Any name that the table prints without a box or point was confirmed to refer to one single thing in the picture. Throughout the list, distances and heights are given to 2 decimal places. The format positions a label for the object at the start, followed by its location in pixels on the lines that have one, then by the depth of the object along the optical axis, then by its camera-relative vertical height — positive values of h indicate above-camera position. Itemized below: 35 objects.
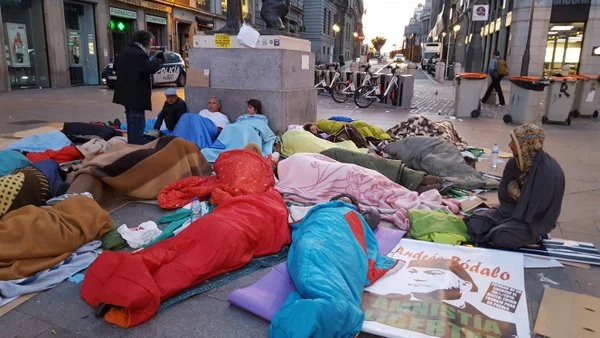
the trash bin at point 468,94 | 11.14 -0.58
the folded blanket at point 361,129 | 7.07 -0.95
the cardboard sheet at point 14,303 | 2.57 -1.41
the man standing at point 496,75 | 13.04 -0.11
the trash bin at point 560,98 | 10.18 -0.57
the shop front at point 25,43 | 16.05 +0.56
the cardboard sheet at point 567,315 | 2.42 -1.35
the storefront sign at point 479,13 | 19.05 +2.41
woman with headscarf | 3.12 -0.87
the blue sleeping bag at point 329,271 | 2.09 -1.11
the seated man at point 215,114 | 6.95 -0.77
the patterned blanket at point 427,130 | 7.11 -0.96
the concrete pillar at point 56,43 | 17.17 +0.63
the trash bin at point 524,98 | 9.73 -0.58
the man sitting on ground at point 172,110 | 7.04 -0.73
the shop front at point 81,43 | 18.77 +0.69
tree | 89.44 +5.23
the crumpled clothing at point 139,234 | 3.37 -1.29
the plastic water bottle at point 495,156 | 6.25 -1.20
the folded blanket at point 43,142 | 5.86 -1.09
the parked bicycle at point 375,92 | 13.43 -0.73
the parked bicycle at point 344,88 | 14.16 -0.66
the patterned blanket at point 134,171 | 4.20 -1.05
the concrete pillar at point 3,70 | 15.32 -0.40
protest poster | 2.40 -1.33
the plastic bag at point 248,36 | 6.91 +0.43
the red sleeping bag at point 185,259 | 2.42 -1.16
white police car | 17.30 -0.45
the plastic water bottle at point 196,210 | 3.75 -1.21
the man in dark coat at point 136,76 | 5.68 -0.19
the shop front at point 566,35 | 24.02 +2.07
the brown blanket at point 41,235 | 2.83 -1.16
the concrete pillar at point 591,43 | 23.39 +1.58
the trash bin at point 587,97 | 10.72 -0.56
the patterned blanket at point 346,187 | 4.28 -1.18
